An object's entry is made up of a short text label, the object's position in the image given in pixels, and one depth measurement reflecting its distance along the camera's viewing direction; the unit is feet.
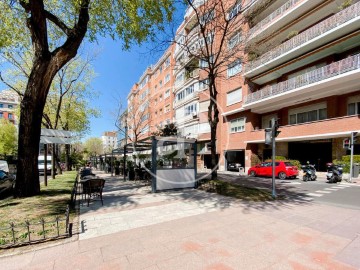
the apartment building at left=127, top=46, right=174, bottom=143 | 119.65
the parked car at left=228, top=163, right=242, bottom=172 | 80.54
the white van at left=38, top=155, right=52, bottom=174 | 72.49
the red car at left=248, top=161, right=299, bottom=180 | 51.41
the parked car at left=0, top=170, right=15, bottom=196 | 30.75
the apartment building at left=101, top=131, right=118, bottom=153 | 370.96
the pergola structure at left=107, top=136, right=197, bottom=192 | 32.12
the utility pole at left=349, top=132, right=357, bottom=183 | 43.19
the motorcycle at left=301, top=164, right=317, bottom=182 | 46.80
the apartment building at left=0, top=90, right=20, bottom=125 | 206.59
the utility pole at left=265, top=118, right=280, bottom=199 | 26.89
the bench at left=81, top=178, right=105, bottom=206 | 23.93
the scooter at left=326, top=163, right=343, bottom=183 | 43.04
